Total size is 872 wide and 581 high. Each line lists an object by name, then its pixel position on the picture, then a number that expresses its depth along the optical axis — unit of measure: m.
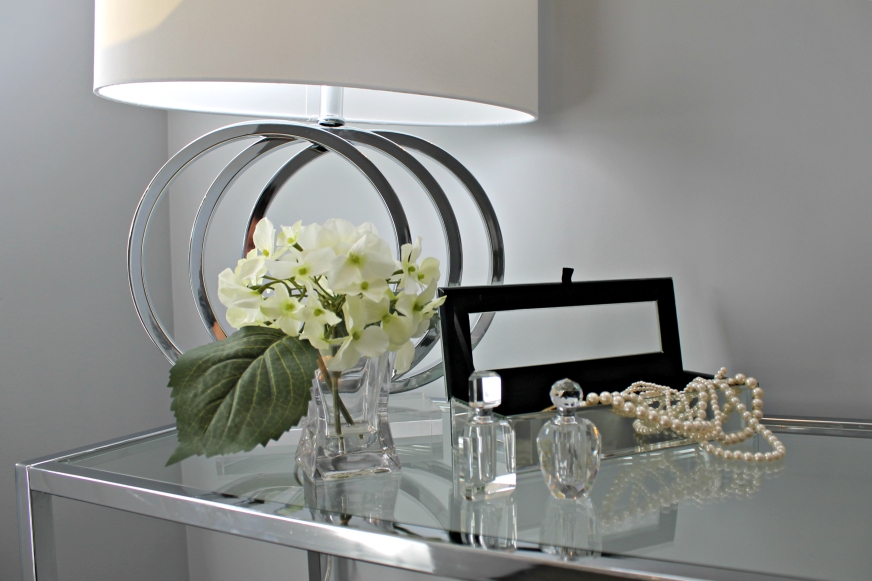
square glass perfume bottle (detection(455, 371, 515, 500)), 0.55
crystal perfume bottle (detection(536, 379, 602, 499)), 0.53
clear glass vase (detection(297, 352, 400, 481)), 0.62
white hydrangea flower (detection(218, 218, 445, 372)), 0.57
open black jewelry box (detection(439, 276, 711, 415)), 0.68
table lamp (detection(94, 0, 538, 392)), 0.67
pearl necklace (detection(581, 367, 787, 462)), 0.67
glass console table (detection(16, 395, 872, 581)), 0.45
